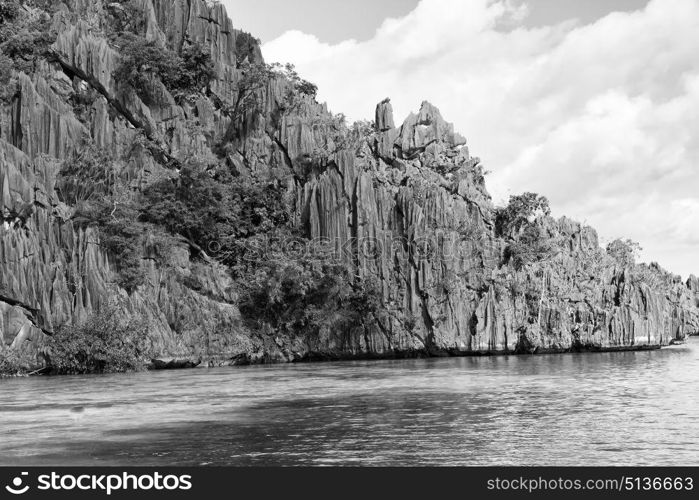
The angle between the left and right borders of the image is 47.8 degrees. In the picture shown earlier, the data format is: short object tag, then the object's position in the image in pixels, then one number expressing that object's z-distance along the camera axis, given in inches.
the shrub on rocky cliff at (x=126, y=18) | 2541.8
